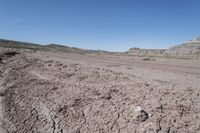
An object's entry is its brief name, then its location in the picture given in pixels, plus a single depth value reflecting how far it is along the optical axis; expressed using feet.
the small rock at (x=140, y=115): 9.78
